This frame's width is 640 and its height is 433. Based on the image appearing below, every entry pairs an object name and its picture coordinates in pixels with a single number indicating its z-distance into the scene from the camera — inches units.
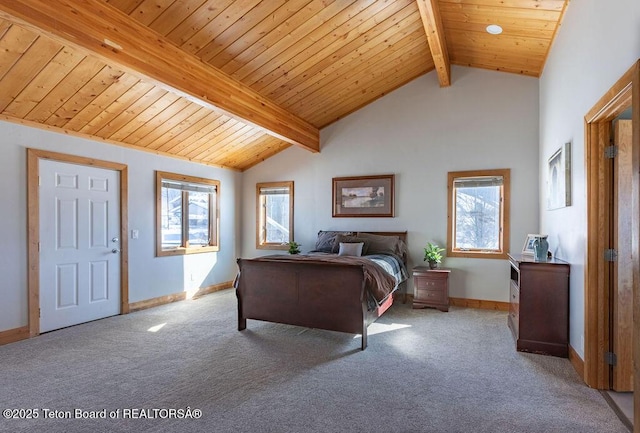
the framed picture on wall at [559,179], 127.6
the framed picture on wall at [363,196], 227.9
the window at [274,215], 263.4
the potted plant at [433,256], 201.5
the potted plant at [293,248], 243.0
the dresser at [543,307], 126.9
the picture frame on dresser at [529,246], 160.1
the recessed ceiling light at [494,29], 156.1
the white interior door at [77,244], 157.9
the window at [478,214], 199.5
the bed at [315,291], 138.2
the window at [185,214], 213.9
